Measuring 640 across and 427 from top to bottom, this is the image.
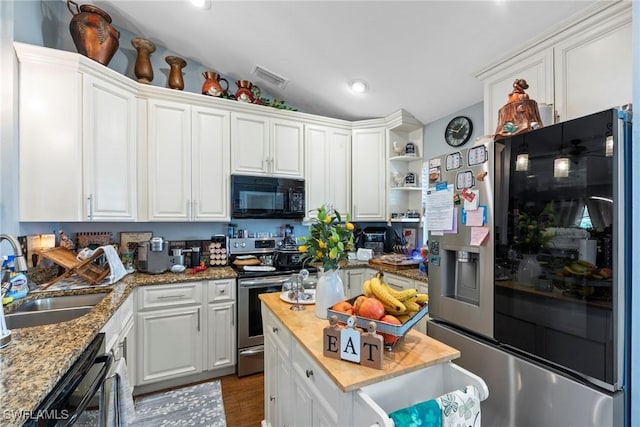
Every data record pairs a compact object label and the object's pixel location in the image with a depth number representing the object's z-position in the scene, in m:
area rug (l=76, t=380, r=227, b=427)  2.02
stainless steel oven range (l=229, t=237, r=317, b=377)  2.55
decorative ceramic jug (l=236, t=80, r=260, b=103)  3.02
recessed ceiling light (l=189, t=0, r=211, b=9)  2.21
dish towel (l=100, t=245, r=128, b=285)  2.14
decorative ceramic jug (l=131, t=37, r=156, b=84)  2.66
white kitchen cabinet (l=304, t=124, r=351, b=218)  3.23
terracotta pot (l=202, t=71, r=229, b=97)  2.88
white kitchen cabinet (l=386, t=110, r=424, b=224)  3.30
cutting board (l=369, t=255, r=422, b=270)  2.72
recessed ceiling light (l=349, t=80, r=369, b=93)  2.82
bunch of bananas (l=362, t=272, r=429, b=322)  1.14
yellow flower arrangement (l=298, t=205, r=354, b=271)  1.35
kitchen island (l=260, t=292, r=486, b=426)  0.91
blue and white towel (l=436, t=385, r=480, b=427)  0.87
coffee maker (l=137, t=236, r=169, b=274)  2.46
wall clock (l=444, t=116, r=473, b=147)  2.73
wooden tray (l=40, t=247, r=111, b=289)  2.05
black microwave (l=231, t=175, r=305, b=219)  2.83
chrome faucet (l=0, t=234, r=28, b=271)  1.26
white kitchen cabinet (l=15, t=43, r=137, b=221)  1.98
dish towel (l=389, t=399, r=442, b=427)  0.81
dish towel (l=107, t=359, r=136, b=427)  1.36
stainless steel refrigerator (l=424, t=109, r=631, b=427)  1.01
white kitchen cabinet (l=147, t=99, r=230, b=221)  2.59
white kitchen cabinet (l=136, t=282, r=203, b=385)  2.29
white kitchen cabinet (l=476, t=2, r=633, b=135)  1.42
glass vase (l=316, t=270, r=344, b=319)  1.39
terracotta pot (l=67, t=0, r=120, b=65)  2.26
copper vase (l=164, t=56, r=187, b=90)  2.79
